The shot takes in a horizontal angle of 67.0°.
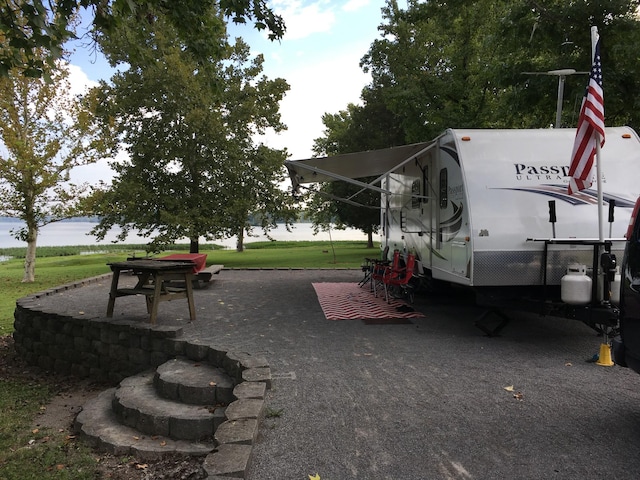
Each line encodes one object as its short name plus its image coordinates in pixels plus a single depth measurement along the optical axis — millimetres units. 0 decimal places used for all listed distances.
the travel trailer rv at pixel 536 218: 5417
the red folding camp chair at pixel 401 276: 8262
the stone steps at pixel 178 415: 3375
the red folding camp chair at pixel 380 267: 9555
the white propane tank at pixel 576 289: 5188
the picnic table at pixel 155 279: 6586
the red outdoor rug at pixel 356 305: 7840
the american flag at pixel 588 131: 5195
